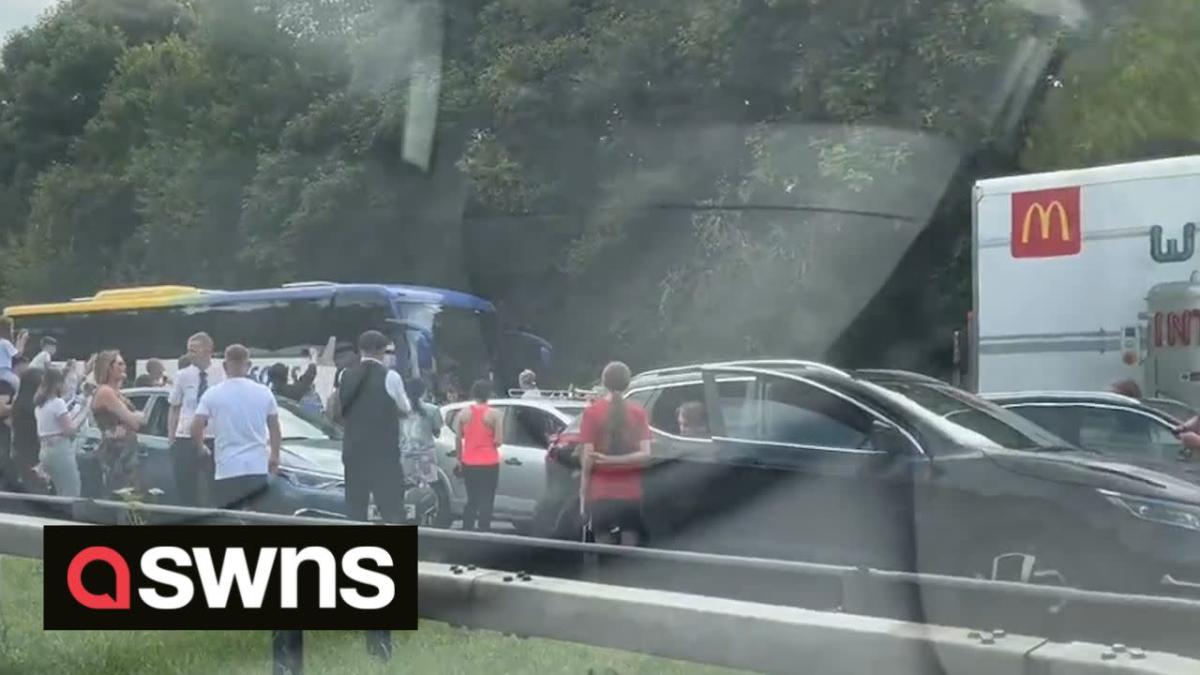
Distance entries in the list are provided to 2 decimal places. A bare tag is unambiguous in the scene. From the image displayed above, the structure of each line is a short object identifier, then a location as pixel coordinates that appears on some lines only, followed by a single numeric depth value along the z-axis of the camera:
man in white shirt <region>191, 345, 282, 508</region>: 7.17
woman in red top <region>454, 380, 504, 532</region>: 6.86
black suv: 5.84
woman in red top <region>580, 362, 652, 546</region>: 7.05
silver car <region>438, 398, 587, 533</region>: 6.94
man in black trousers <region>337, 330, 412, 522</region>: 6.55
